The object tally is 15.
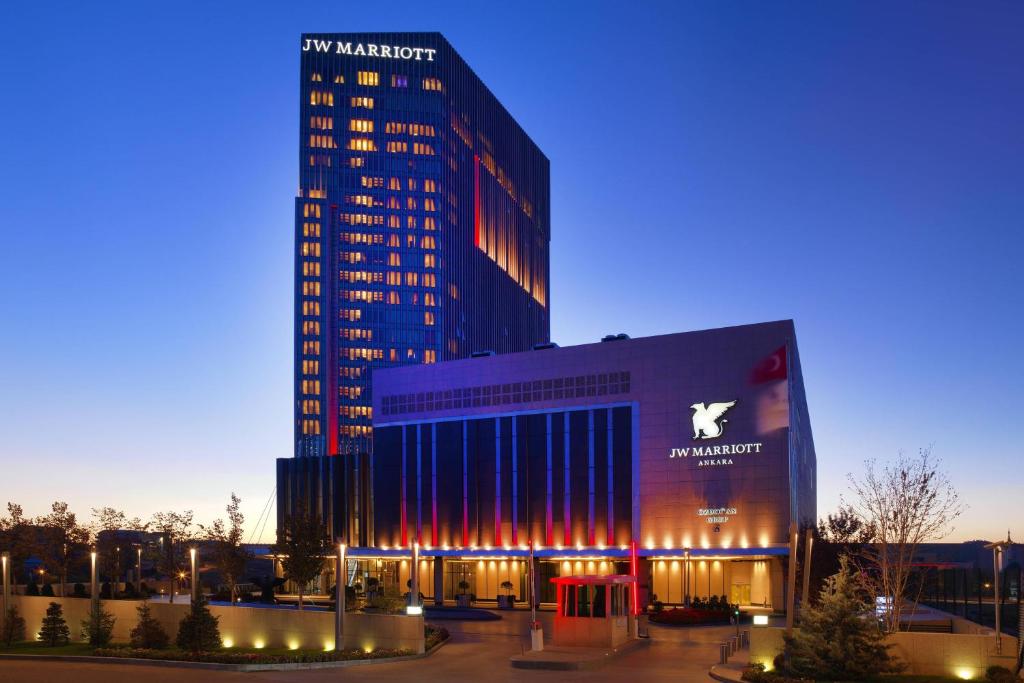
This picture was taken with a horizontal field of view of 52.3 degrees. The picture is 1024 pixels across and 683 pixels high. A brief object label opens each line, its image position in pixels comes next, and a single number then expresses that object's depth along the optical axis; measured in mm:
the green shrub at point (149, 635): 44500
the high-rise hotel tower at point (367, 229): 166875
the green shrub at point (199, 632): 42312
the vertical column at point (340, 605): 40250
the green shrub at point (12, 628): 52438
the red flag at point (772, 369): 78688
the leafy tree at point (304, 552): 63031
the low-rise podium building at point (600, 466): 78688
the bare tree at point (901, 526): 45469
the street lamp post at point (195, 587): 43156
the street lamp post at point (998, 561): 31500
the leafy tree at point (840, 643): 31734
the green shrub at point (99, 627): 47312
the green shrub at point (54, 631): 50812
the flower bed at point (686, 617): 60188
